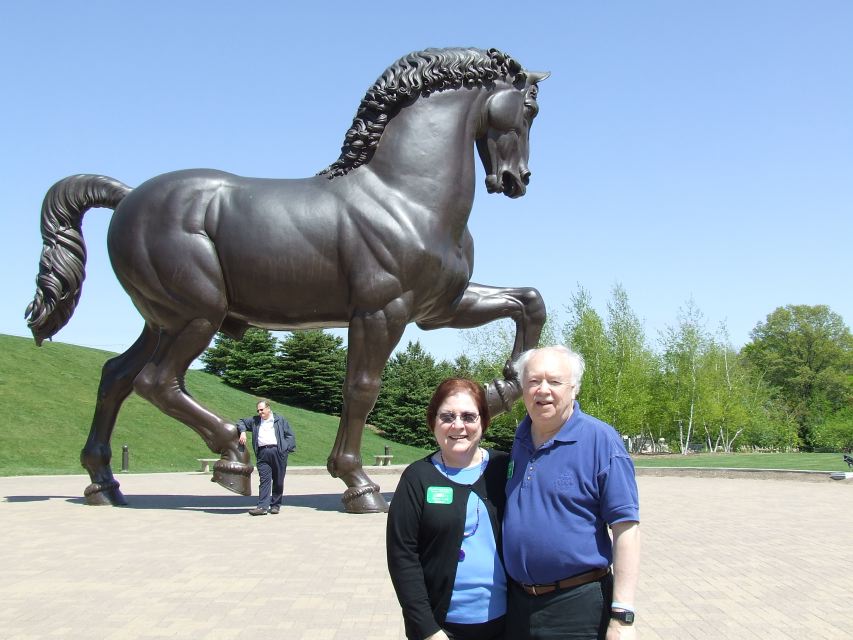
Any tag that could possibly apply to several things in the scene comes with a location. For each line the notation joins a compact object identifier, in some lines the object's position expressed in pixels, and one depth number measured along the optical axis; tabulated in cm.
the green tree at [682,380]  4506
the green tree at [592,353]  4056
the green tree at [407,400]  4253
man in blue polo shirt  265
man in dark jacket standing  891
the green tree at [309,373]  4556
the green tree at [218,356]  5222
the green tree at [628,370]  4044
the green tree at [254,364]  4622
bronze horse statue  835
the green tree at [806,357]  6194
